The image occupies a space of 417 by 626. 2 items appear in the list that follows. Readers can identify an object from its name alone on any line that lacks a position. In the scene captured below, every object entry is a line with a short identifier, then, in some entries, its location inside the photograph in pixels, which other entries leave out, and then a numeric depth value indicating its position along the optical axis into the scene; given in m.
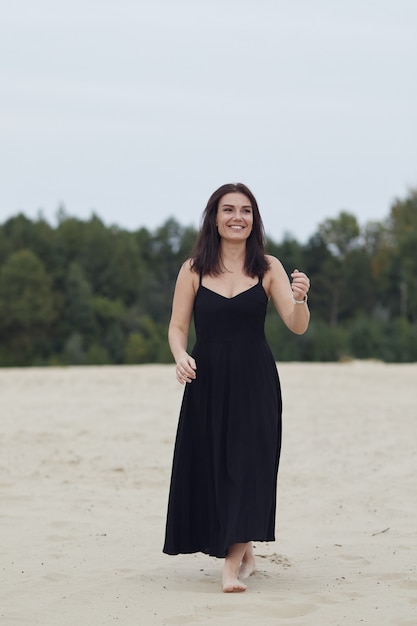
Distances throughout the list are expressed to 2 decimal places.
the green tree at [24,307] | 66.00
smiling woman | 5.44
